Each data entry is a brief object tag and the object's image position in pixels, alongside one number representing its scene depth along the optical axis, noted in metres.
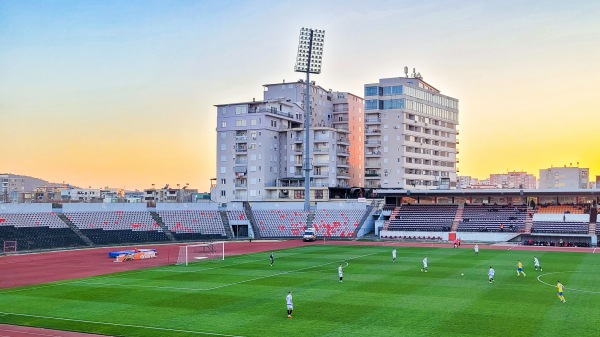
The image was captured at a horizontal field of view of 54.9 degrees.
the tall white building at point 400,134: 124.31
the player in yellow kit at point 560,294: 36.84
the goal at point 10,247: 72.79
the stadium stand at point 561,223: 85.00
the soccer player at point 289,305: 33.78
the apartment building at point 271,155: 116.19
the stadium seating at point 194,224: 93.44
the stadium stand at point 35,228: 76.19
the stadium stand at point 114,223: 85.25
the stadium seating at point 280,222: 100.69
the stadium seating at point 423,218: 96.00
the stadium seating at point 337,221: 98.38
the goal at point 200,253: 64.21
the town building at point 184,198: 153.82
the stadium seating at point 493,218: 90.36
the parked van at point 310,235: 93.00
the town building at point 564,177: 162.62
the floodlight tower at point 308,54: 100.50
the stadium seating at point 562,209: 90.75
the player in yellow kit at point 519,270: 49.97
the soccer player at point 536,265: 53.21
